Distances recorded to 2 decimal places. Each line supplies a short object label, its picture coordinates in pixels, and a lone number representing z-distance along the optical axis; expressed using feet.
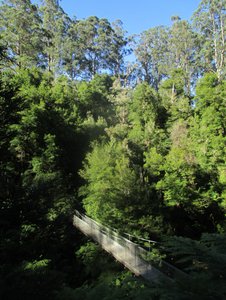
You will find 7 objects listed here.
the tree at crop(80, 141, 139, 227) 54.19
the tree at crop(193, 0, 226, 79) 94.58
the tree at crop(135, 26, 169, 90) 129.59
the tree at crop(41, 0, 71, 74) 123.13
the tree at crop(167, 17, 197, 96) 110.52
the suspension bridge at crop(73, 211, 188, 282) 30.98
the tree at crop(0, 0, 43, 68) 104.83
